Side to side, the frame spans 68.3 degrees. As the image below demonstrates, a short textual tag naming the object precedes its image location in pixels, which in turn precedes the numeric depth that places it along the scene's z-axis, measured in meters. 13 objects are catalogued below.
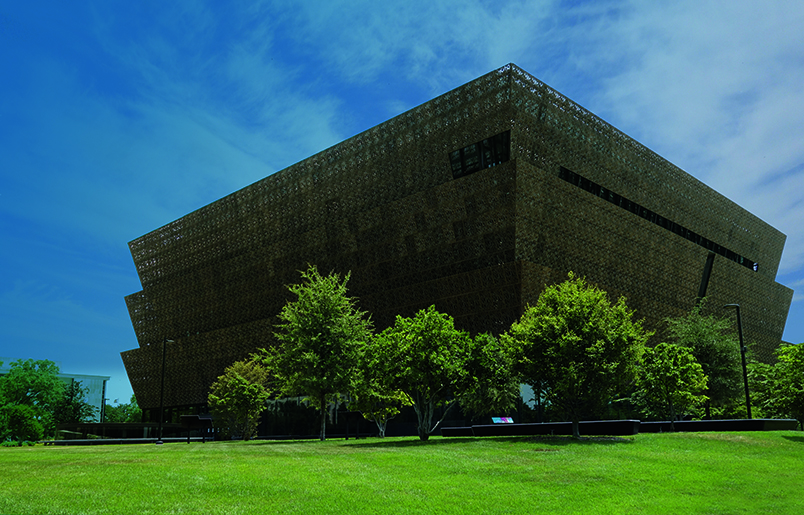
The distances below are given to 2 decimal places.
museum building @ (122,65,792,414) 56.03
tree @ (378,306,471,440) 34.47
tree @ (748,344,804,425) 37.25
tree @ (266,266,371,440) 39.72
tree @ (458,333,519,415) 35.69
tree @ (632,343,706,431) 39.94
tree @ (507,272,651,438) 32.28
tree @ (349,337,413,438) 35.78
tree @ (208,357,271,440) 57.25
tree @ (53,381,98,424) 101.88
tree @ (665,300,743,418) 54.19
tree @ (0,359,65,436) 70.12
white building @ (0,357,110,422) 150.50
